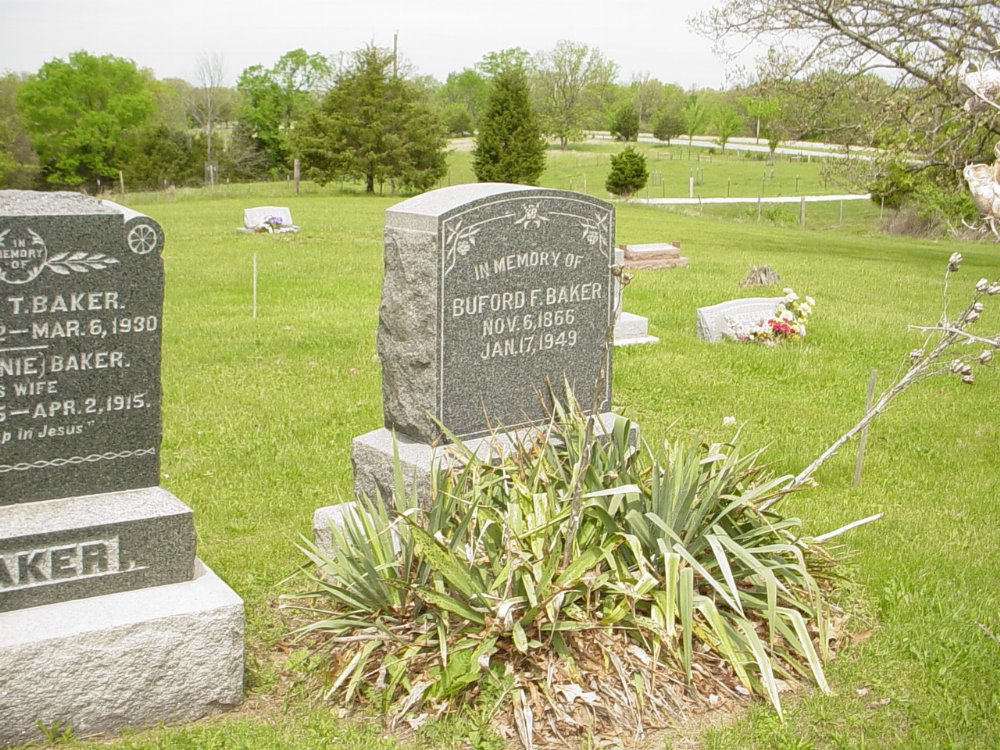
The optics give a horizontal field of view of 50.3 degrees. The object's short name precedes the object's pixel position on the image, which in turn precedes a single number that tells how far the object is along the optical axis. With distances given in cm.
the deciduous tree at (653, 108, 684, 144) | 9125
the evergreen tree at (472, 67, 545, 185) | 3881
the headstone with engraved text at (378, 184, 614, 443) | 605
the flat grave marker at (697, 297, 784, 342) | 1280
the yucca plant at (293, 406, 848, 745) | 448
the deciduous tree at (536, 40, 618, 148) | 8031
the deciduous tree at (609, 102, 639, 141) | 9125
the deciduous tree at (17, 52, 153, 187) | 7750
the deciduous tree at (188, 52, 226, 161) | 8512
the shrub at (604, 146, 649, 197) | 3944
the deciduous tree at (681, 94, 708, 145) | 9294
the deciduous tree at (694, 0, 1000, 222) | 2002
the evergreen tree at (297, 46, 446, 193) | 3888
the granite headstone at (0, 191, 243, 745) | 434
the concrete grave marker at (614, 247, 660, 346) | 1247
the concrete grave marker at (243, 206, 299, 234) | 2361
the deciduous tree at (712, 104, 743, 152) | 8016
